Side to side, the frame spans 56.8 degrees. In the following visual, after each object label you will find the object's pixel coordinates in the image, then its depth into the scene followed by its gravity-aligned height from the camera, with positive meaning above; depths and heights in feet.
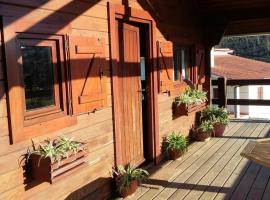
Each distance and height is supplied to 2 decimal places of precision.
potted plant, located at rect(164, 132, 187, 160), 11.79 -3.38
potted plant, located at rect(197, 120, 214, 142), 14.46 -3.33
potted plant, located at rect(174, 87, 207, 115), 12.83 -1.43
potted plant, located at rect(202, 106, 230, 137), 15.17 -2.68
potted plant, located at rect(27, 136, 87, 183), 6.11 -2.04
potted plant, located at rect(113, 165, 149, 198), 8.75 -3.66
